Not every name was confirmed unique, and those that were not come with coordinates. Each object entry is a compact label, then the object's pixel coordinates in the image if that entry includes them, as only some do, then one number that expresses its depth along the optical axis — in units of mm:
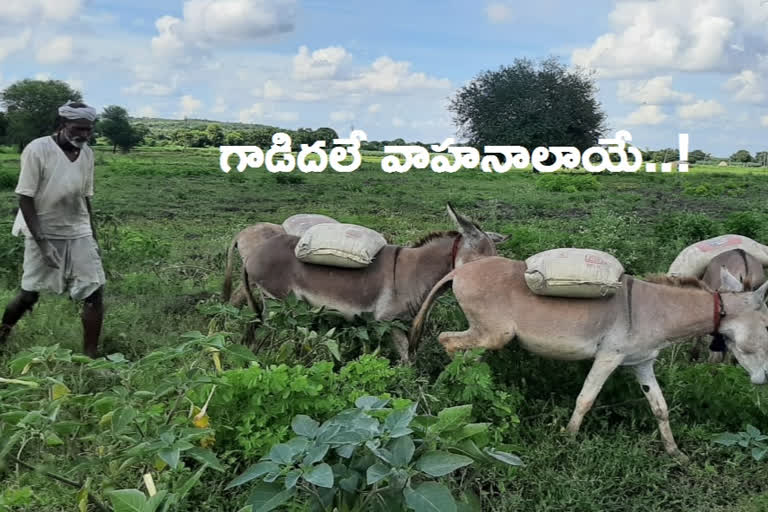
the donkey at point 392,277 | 5148
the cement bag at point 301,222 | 6414
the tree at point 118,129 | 51062
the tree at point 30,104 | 43438
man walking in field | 4926
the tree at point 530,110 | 44719
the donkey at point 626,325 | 4273
